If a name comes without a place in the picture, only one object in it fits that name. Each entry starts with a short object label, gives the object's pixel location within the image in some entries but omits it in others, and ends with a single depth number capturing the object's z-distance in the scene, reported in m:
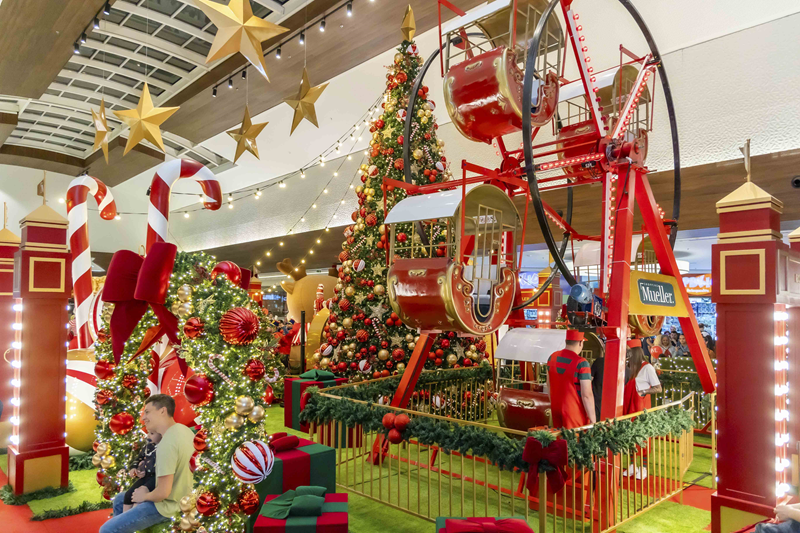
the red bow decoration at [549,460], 3.28
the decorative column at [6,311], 6.10
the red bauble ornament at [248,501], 3.13
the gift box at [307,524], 3.05
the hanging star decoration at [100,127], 9.23
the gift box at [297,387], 6.25
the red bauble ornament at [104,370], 3.49
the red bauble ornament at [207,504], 2.97
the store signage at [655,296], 4.86
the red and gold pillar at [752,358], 3.64
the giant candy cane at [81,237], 5.85
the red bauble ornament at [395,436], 4.16
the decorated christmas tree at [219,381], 3.05
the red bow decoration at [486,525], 2.64
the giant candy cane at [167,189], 3.64
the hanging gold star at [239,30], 5.10
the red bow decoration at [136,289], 3.04
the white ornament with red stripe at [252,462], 2.99
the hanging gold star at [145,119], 7.25
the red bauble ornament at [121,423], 3.34
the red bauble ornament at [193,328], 3.05
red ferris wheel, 4.28
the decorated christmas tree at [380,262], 7.09
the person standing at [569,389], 4.15
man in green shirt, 2.91
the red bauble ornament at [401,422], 4.18
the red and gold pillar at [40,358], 4.88
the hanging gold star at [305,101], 7.66
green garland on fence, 3.55
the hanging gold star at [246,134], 8.42
